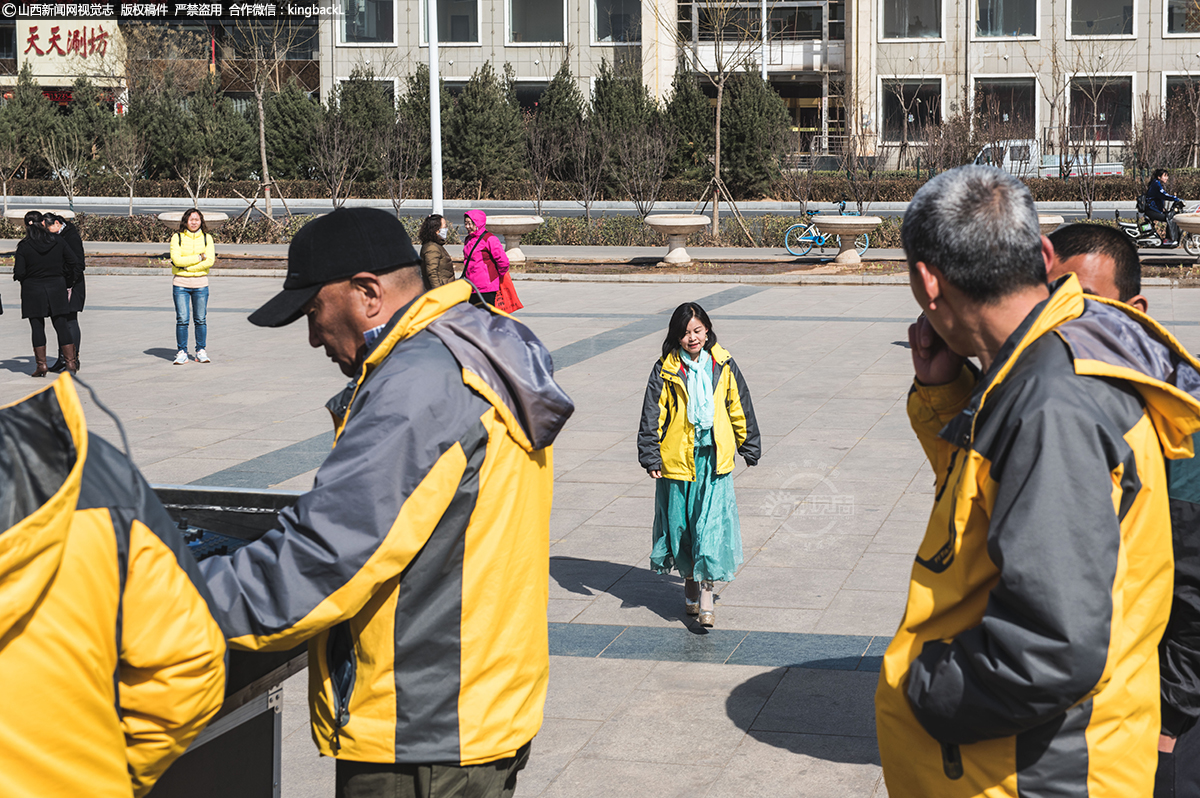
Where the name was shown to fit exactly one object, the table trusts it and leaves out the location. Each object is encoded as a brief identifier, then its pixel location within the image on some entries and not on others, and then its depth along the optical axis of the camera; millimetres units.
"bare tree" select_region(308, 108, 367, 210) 30219
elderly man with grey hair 1886
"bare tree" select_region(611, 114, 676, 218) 29094
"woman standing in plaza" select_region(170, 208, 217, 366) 13039
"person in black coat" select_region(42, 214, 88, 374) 12555
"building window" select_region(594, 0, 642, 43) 51750
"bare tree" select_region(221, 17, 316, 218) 33406
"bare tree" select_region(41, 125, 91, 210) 38838
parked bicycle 23625
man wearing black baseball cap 2135
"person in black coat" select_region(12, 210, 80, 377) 12320
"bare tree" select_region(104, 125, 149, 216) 37562
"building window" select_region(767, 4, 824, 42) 55969
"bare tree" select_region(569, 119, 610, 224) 30766
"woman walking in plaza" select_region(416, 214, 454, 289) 11219
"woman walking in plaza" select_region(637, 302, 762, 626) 5805
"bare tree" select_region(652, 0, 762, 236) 27156
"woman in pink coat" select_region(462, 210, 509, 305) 12438
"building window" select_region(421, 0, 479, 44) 54656
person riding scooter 22031
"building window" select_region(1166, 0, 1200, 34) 49375
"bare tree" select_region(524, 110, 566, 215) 33469
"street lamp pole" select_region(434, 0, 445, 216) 22345
